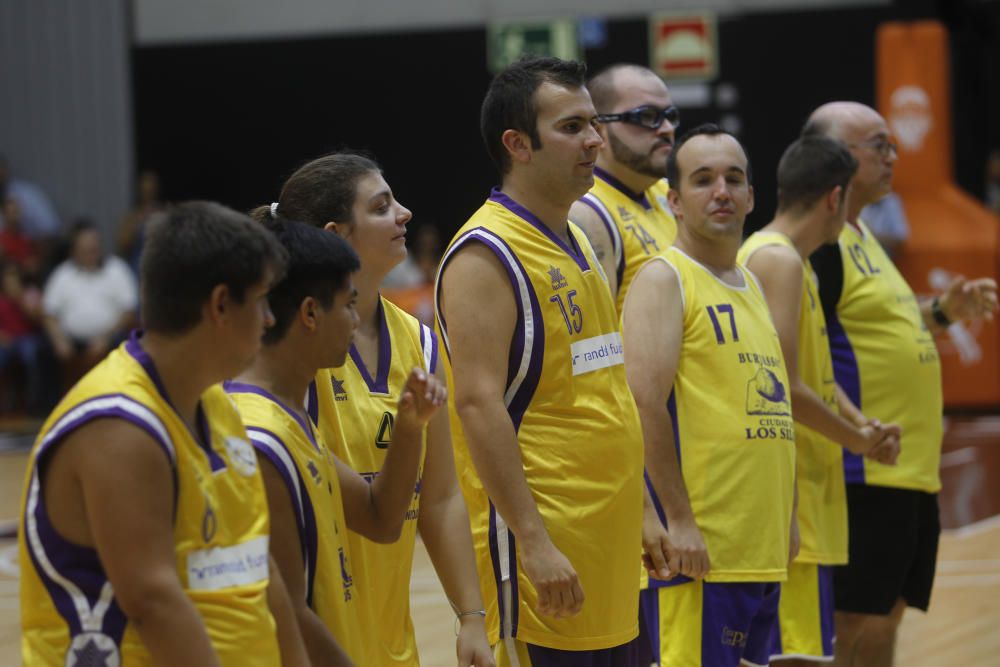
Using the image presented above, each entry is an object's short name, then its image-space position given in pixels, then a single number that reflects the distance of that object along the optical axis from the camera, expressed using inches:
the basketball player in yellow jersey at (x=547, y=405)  236.7
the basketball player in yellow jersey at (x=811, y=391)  322.0
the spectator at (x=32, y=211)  1094.4
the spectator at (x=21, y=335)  997.2
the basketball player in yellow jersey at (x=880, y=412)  349.4
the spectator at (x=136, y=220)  1074.1
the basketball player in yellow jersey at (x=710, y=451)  275.1
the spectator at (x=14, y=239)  1055.0
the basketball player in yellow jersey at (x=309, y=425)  179.5
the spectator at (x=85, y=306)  991.6
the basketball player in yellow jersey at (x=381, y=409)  217.0
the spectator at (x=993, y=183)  1139.3
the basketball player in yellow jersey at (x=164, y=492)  151.1
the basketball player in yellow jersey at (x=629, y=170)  315.9
